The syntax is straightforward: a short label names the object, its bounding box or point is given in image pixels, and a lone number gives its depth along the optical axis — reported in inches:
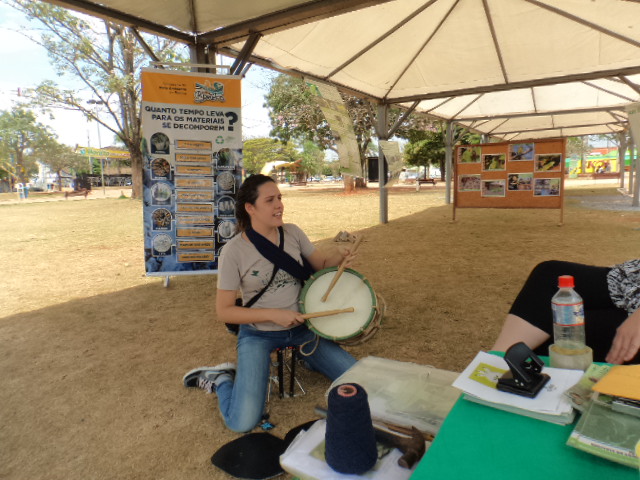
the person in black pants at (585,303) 69.2
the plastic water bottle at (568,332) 52.4
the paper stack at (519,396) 41.6
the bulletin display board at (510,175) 344.8
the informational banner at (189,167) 159.2
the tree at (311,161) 2690.7
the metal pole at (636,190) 449.6
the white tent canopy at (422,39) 164.9
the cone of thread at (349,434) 46.1
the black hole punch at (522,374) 44.9
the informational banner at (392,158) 294.2
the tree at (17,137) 1664.6
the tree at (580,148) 2127.2
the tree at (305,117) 916.6
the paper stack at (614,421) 34.8
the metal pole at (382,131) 350.6
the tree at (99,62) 704.7
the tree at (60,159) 2253.9
